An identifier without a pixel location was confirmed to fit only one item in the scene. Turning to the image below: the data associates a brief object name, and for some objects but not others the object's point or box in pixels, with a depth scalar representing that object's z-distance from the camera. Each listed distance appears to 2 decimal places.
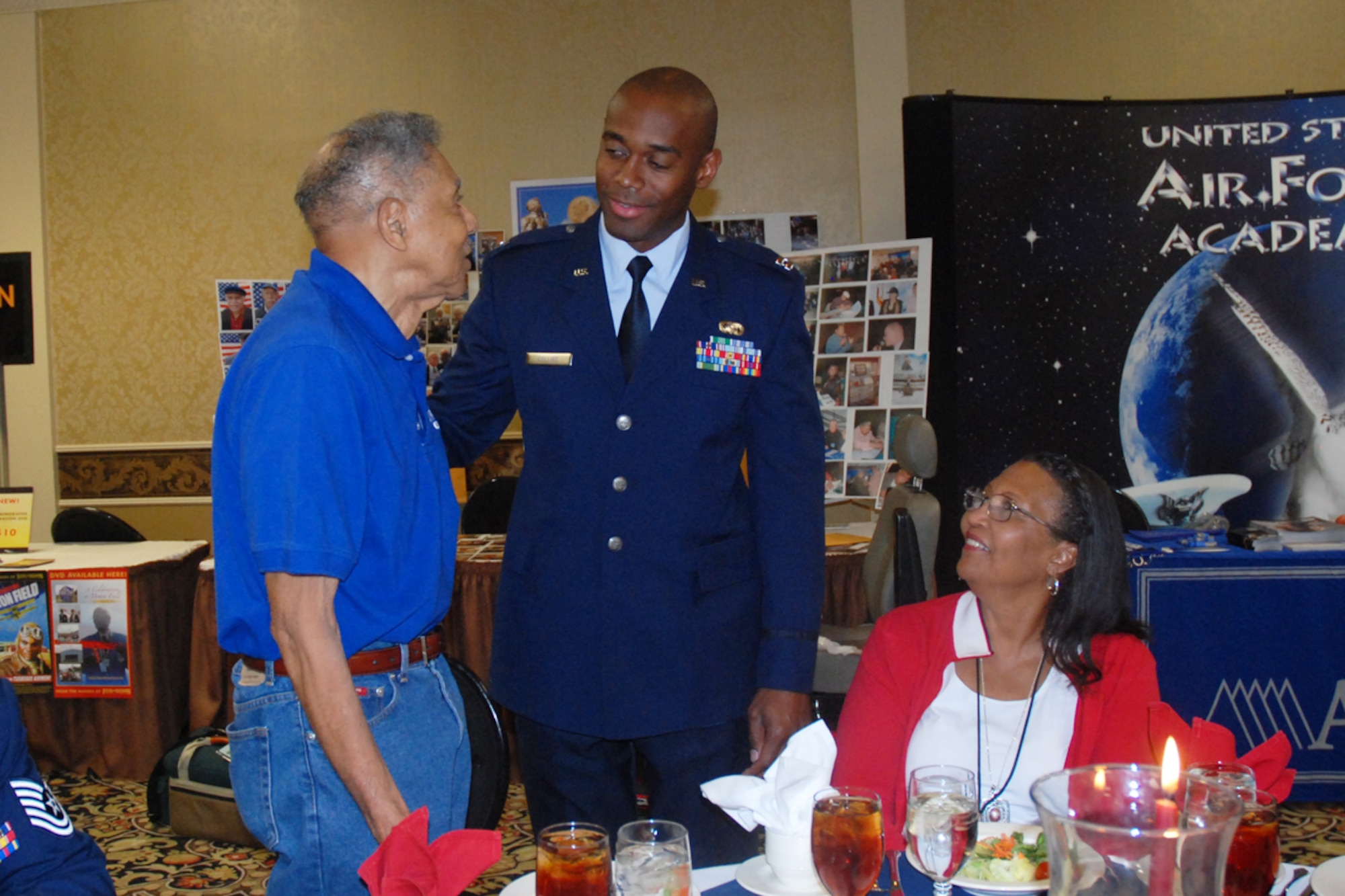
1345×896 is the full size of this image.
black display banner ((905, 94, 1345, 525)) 4.54
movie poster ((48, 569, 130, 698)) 3.81
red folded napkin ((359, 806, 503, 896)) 0.97
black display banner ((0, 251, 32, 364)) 5.25
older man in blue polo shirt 1.18
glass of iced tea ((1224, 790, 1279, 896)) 1.06
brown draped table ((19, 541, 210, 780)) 3.86
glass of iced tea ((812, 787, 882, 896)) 1.04
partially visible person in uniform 1.36
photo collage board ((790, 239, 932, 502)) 4.60
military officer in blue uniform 1.75
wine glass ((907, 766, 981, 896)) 1.06
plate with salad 1.15
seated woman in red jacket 1.83
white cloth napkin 1.16
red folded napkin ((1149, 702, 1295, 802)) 1.21
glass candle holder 0.74
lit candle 0.74
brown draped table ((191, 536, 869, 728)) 3.70
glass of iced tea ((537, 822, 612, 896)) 1.00
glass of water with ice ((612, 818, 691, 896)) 1.03
